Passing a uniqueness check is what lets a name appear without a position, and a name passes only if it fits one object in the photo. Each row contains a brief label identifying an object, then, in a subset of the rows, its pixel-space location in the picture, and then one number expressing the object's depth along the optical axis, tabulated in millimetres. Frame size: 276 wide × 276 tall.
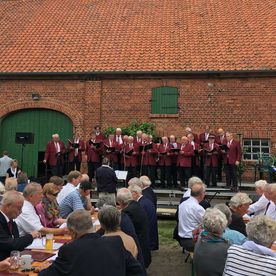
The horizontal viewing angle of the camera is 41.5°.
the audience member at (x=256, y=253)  3268
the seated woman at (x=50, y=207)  5859
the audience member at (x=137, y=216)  5176
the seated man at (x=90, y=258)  2914
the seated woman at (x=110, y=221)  3871
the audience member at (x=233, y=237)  4293
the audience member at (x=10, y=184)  7063
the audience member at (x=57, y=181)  6984
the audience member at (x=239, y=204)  5543
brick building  15500
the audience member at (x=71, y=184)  7449
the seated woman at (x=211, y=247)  3867
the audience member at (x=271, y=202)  6535
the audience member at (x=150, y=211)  6352
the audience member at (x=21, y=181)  8977
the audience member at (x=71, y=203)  6535
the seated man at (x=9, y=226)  4051
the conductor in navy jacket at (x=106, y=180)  9562
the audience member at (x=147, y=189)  7227
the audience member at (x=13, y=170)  13176
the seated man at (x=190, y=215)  6012
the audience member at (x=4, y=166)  13953
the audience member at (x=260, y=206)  7080
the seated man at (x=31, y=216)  5121
